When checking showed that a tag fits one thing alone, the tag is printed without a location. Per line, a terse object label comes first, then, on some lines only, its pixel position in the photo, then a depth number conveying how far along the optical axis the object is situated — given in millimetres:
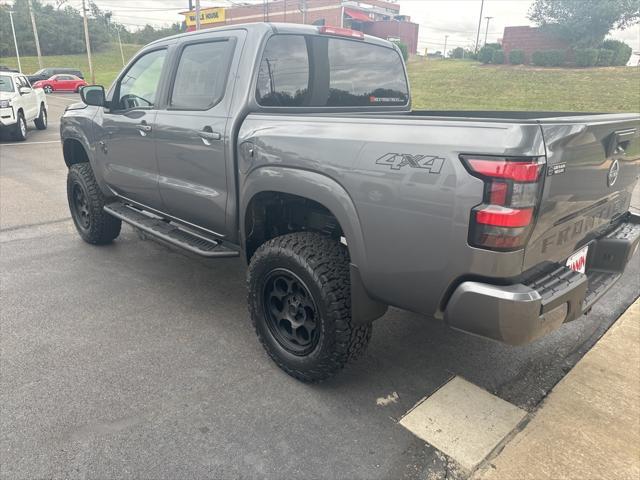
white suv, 10875
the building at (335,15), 57406
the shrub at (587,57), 29594
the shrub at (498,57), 34656
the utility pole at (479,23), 57094
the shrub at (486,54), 35469
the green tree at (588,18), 32781
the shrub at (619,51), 30459
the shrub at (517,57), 32906
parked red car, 30734
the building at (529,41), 35312
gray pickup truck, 1972
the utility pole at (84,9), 38753
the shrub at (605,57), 29781
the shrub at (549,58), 31000
